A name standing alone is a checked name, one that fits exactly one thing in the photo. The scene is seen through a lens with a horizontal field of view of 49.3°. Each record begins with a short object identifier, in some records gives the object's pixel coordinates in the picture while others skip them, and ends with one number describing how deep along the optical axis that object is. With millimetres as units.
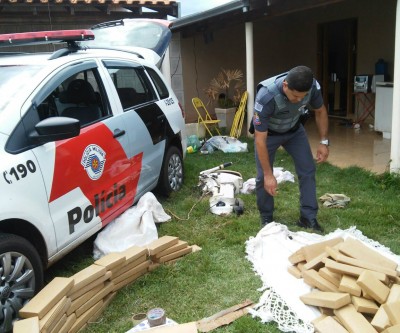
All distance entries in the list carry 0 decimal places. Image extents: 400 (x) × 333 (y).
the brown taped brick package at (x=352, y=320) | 2366
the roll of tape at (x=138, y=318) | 2678
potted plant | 9214
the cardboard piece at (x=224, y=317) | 2621
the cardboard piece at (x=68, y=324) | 2534
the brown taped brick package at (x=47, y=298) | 2408
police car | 2611
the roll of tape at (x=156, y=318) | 2545
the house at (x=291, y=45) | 8527
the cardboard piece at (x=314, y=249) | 3131
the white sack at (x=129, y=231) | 3561
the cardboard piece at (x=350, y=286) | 2588
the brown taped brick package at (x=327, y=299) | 2543
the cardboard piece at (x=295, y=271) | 3053
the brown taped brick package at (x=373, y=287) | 2523
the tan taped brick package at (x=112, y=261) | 2955
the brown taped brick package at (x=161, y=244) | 3315
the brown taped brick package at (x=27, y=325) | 2283
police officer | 3386
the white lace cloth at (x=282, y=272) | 2646
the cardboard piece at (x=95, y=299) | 2721
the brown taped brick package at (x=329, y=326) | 2430
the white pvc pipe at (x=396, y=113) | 5043
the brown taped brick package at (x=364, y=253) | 2900
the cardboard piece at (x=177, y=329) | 2424
